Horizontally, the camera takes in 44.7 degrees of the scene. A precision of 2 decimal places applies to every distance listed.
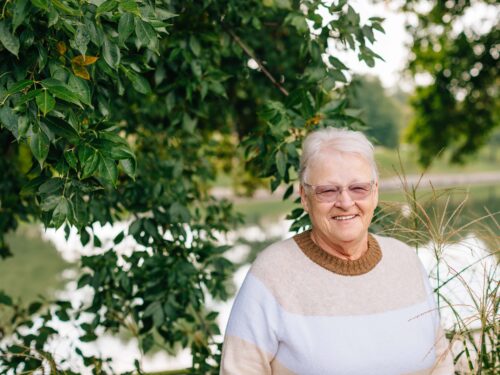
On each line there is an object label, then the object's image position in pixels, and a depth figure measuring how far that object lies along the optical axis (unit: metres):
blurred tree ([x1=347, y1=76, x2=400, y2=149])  56.66
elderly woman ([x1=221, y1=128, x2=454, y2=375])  1.82
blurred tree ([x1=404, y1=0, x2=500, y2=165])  7.54
